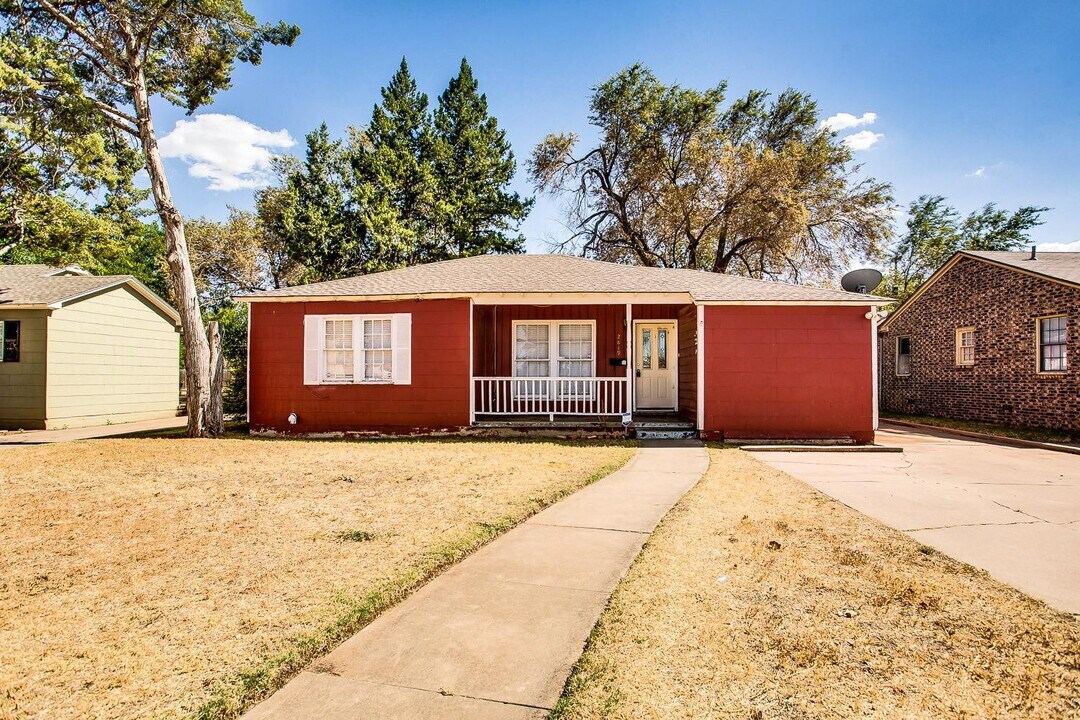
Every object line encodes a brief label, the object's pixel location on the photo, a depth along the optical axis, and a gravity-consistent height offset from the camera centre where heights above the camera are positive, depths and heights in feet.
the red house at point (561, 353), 35.55 +0.90
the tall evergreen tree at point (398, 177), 79.46 +29.49
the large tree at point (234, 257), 96.78 +20.18
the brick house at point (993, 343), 41.27 +2.19
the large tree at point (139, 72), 37.17 +22.59
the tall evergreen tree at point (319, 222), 76.54 +20.76
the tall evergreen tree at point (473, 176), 87.40 +32.21
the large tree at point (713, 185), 75.46 +27.49
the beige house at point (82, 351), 45.70 +1.36
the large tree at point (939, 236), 101.50 +25.72
